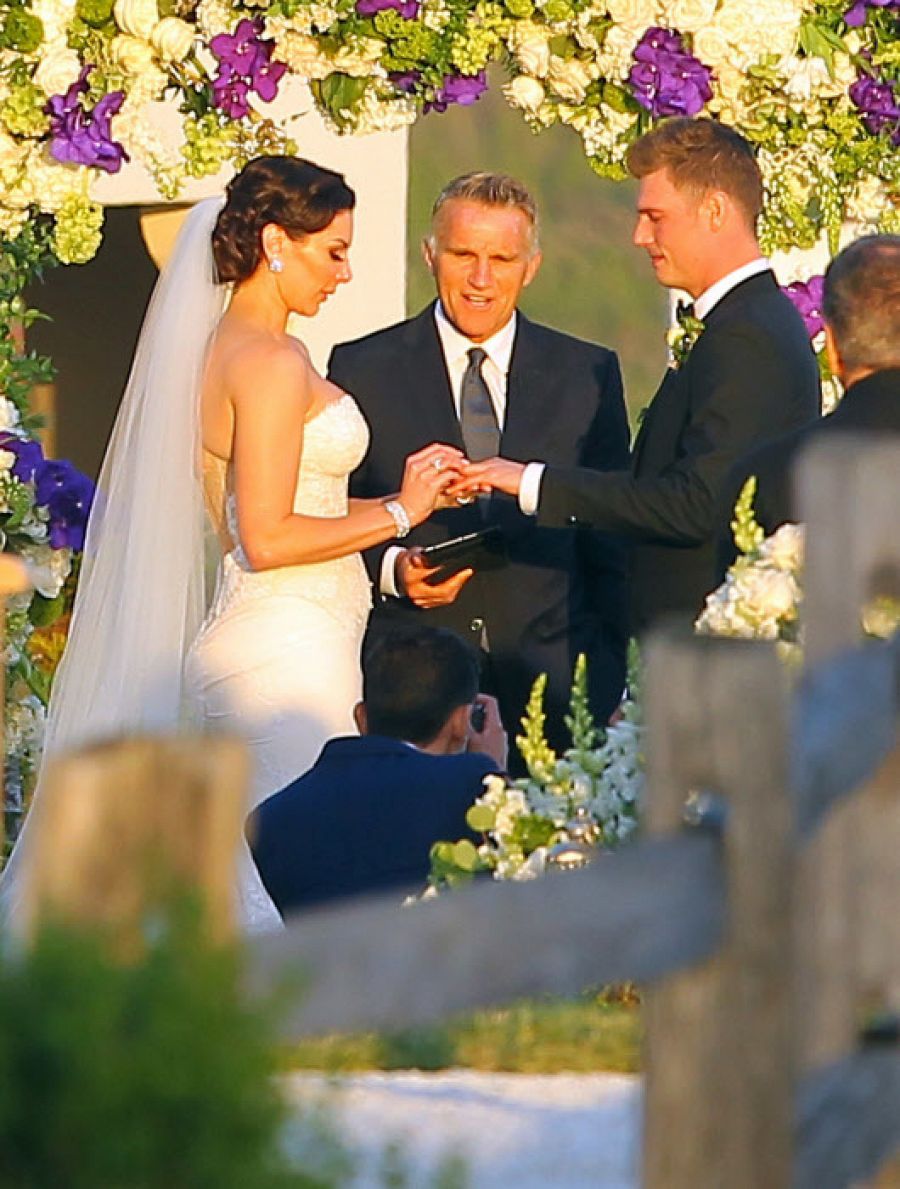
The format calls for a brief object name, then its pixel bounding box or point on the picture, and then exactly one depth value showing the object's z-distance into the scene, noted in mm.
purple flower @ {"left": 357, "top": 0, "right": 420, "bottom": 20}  13125
